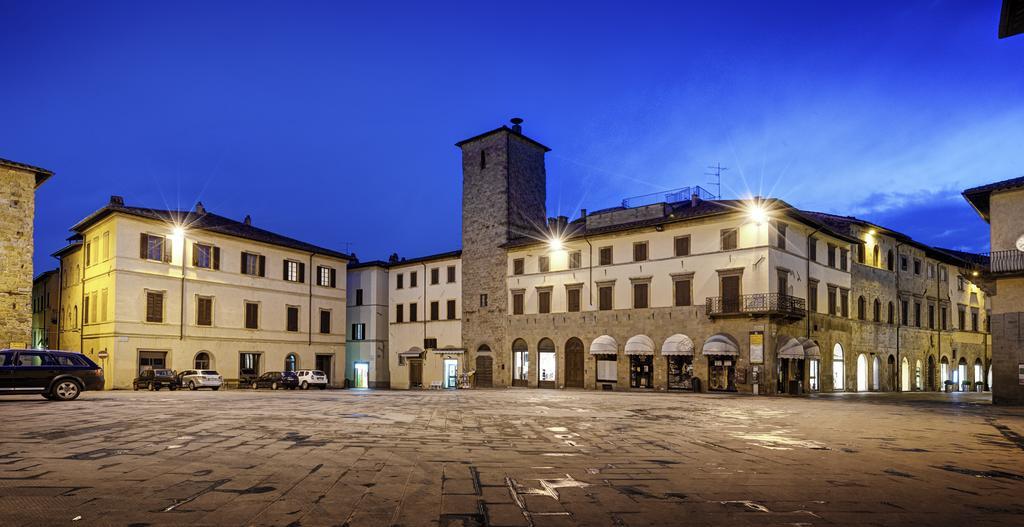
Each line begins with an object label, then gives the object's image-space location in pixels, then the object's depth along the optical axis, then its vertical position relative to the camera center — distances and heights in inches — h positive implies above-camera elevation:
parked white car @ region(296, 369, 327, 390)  1750.7 -149.9
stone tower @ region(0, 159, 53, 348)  1217.4 +101.7
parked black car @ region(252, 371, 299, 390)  1724.9 -151.0
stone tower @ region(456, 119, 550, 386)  1941.4 +259.8
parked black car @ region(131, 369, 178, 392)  1509.6 -131.2
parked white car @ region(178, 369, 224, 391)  1553.9 -134.3
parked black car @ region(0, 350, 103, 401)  891.4 -72.1
